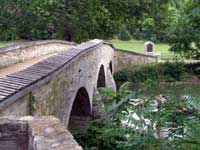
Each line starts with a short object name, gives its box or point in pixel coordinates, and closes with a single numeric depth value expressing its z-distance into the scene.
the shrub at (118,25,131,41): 38.94
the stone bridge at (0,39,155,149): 4.34
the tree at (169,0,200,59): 21.53
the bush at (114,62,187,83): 23.30
